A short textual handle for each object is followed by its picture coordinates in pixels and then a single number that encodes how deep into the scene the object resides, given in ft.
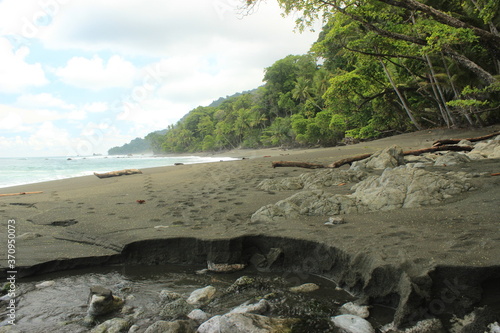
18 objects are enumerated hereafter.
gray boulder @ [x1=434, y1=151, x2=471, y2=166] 19.33
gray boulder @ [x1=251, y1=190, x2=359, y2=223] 11.69
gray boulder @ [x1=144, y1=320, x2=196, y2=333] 5.61
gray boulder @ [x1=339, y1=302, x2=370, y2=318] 6.21
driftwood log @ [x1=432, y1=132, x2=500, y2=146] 29.22
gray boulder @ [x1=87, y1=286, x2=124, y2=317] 6.55
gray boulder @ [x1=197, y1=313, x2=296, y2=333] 5.32
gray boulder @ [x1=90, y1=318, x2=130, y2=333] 5.91
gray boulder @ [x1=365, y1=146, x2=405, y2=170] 21.40
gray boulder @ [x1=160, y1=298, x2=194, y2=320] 6.47
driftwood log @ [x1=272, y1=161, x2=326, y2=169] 25.03
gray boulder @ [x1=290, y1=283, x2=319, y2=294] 7.38
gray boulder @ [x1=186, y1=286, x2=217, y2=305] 7.06
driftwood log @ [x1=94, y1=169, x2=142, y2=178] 37.61
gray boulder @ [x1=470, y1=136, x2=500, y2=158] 22.22
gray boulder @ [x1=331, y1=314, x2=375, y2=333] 5.63
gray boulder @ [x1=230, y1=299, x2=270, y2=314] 6.42
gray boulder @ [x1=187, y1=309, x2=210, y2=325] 6.21
